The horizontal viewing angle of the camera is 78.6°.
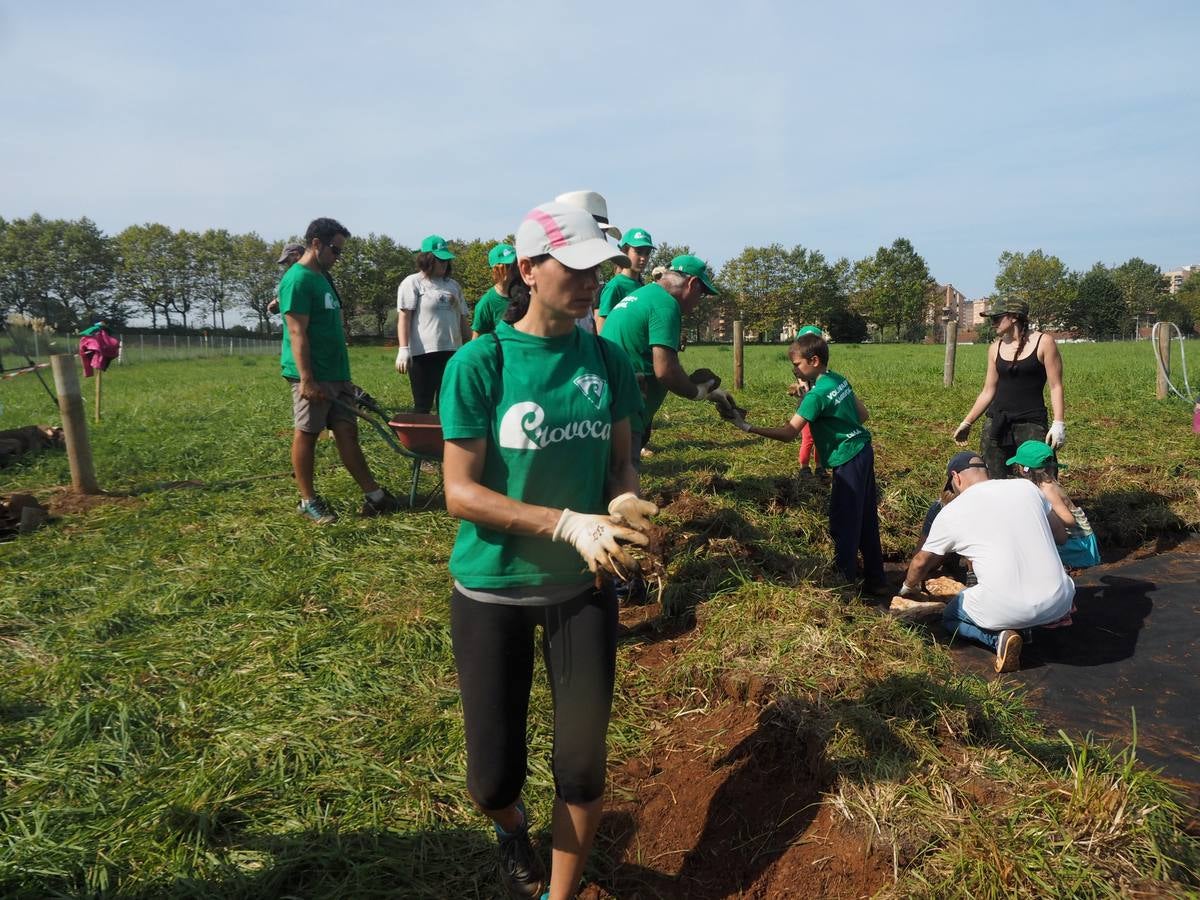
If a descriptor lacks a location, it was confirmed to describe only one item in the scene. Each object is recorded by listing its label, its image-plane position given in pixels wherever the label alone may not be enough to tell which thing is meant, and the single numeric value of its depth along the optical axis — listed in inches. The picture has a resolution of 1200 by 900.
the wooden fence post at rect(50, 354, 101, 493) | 234.2
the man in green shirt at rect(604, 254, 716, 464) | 156.7
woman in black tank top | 197.8
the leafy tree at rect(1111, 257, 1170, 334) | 3499.0
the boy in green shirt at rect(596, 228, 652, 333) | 213.8
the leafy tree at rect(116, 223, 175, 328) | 2847.0
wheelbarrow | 193.9
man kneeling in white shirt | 151.9
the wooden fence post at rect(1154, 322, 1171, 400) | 378.3
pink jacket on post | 456.1
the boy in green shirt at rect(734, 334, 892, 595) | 184.2
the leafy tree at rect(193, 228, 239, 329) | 2947.8
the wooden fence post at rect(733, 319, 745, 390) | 498.6
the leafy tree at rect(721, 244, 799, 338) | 2984.7
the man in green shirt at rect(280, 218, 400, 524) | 194.9
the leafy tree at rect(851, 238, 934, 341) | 2972.4
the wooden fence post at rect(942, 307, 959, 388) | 510.2
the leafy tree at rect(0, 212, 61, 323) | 2714.1
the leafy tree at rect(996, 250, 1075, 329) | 3228.3
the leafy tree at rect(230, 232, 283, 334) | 2997.0
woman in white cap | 73.0
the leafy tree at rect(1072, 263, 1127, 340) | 3383.4
